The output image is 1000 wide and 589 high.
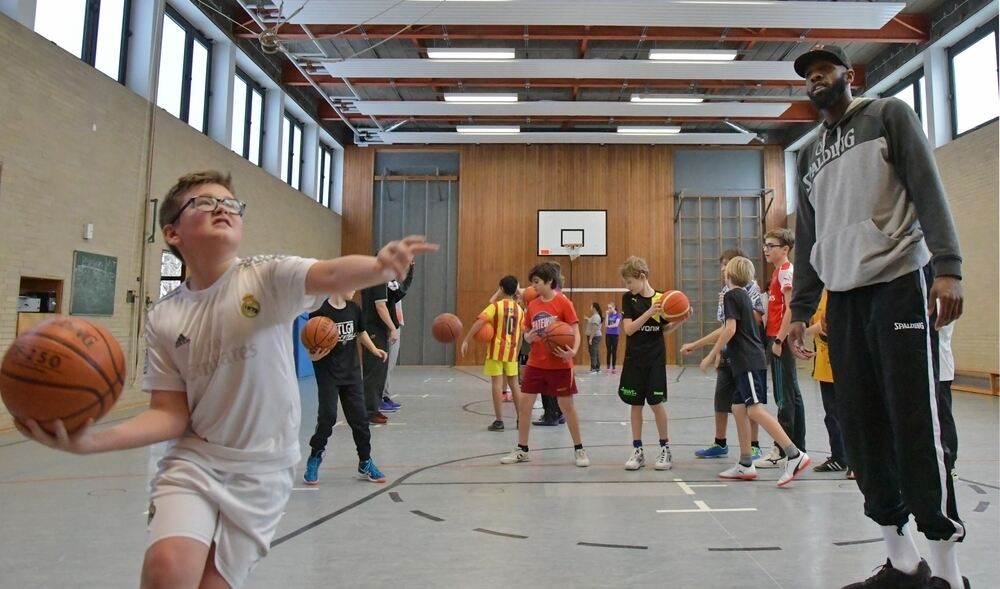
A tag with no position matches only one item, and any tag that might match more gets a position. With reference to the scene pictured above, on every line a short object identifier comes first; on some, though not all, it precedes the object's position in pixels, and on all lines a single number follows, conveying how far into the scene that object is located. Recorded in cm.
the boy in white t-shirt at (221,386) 139
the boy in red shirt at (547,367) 459
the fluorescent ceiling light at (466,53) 1137
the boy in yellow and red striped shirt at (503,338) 640
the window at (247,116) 1233
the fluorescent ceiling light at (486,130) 1565
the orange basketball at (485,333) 625
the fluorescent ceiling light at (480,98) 1345
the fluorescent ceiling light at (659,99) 1371
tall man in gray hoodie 191
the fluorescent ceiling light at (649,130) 1542
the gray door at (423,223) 1714
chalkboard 746
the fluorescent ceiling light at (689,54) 1126
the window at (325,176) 1700
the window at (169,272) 935
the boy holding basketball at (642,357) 446
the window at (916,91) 1220
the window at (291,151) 1490
